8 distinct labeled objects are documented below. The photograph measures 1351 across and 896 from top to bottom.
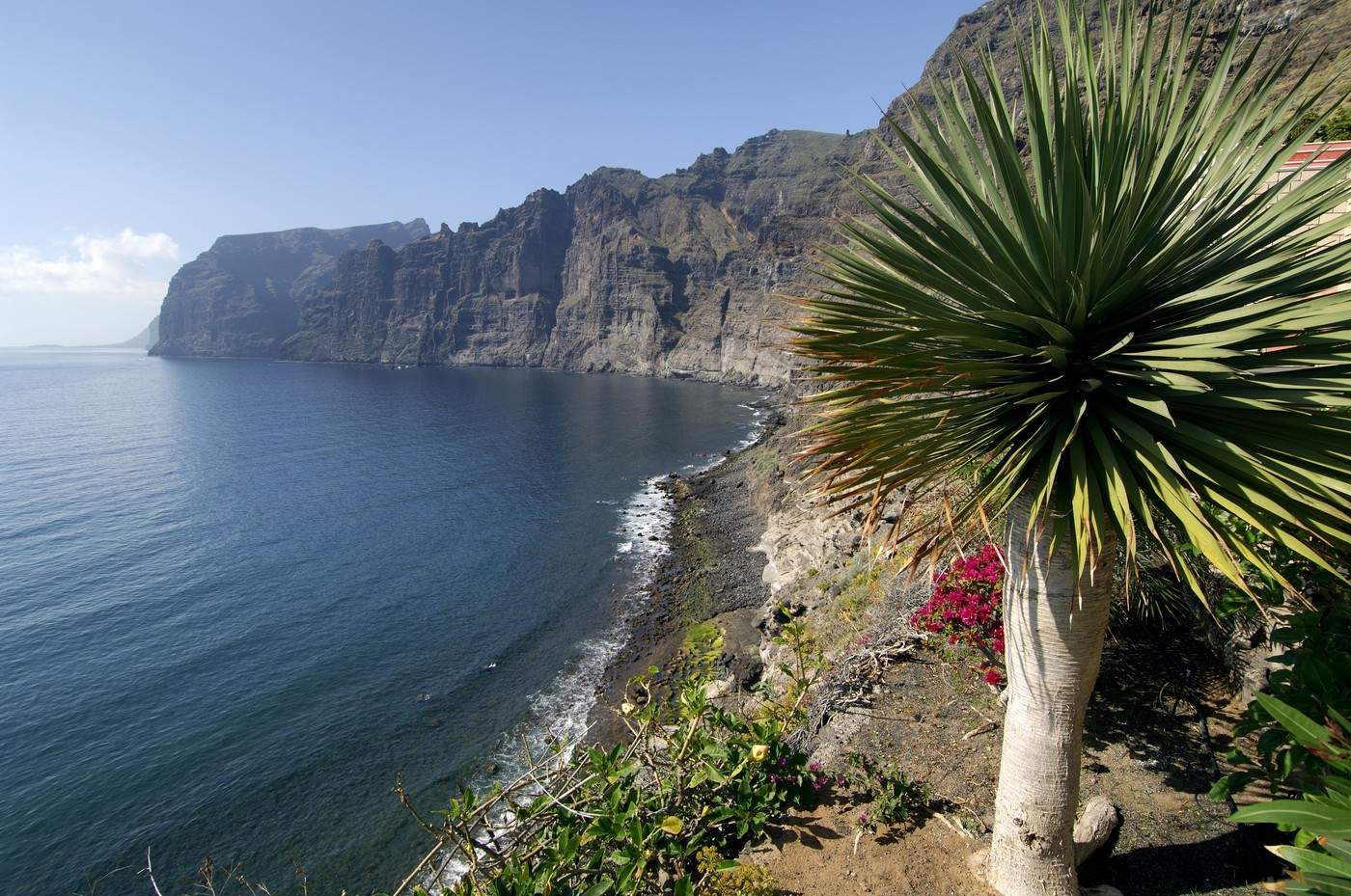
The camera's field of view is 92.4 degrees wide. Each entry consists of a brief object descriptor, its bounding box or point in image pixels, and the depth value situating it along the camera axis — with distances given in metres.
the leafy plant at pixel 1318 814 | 2.06
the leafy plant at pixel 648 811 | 4.30
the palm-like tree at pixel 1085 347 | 3.00
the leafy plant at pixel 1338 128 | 11.41
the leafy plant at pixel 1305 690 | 3.20
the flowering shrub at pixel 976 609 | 7.08
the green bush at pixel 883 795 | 5.71
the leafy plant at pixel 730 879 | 4.69
